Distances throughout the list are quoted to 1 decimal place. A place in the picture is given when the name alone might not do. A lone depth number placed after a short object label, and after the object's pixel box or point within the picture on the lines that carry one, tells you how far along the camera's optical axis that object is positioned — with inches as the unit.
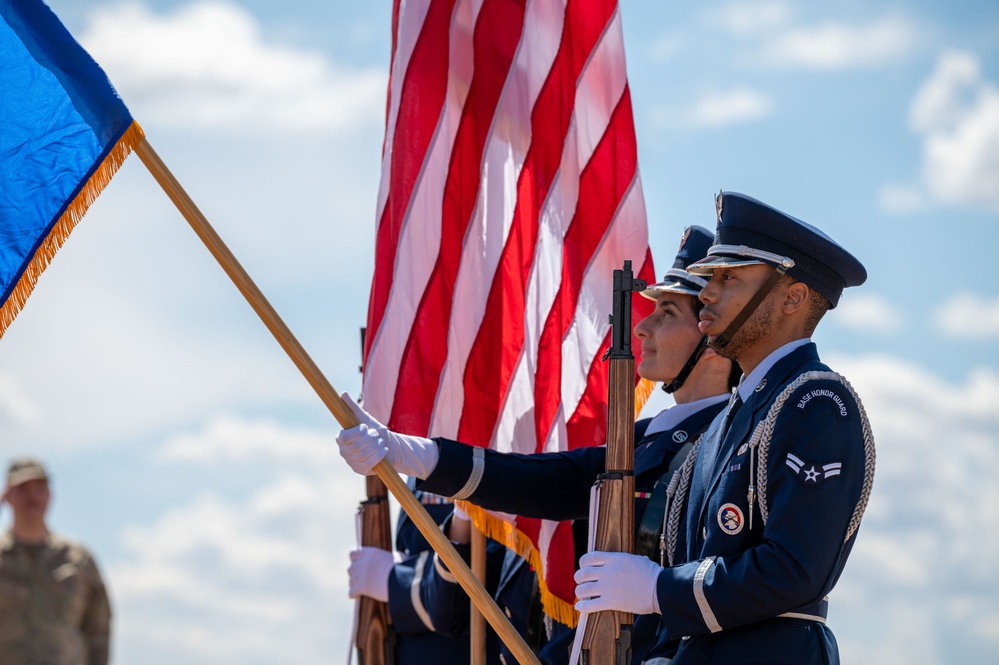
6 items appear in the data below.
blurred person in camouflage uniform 679.7
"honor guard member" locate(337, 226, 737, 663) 445.1
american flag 527.2
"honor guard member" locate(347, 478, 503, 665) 594.5
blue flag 436.1
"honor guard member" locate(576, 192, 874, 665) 340.2
